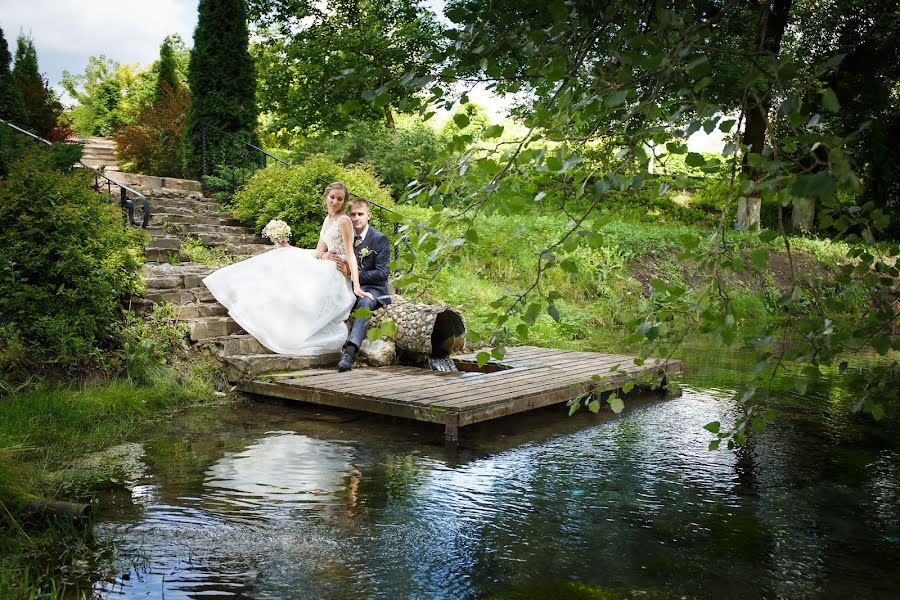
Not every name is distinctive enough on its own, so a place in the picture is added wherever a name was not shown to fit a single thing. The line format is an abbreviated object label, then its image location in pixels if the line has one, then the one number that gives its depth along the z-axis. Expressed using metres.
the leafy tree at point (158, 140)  17.39
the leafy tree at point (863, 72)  17.54
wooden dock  6.25
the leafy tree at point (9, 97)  15.18
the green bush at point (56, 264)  6.96
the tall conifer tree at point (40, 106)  17.92
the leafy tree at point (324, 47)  21.28
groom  8.49
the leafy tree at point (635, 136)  2.36
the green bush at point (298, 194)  11.97
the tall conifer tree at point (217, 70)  15.12
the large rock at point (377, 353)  8.23
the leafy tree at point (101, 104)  29.22
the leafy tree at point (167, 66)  24.95
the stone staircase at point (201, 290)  7.78
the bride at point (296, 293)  8.02
